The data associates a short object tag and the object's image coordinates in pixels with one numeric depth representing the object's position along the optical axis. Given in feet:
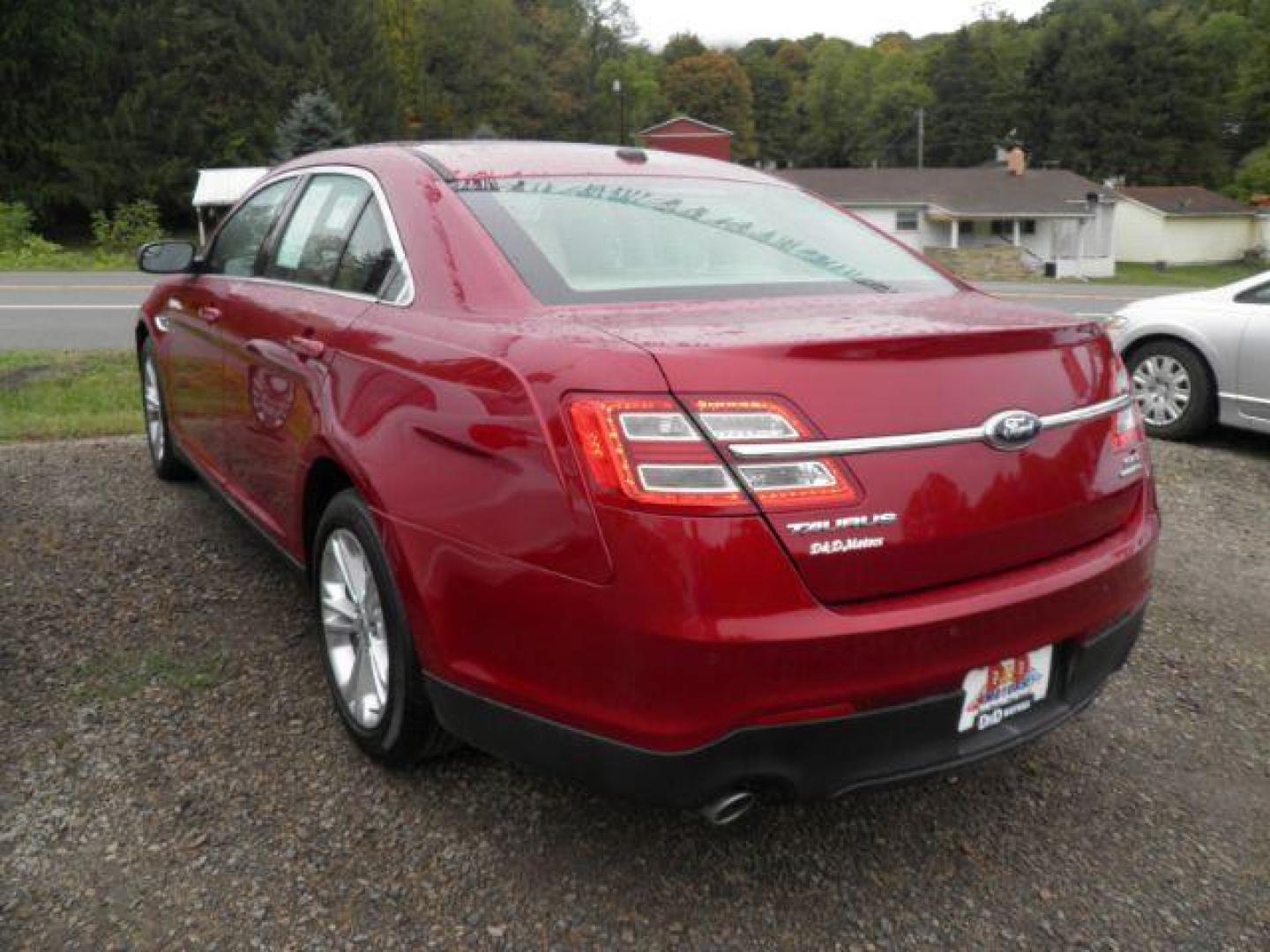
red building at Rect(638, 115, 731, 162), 190.70
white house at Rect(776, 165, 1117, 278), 169.99
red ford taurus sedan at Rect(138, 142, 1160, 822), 6.21
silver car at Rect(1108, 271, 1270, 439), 20.62
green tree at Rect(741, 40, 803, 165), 318.86
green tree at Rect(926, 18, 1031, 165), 282.56
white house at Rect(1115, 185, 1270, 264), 189.67
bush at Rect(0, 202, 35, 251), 94.64
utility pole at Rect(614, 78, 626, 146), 204.16
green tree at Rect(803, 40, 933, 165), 296.10
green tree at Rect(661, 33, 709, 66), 334.65
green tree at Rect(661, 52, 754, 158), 306.76
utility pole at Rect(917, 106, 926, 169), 255.29
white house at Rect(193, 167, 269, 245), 99.14
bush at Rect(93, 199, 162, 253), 101.24
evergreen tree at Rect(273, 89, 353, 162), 99.55
